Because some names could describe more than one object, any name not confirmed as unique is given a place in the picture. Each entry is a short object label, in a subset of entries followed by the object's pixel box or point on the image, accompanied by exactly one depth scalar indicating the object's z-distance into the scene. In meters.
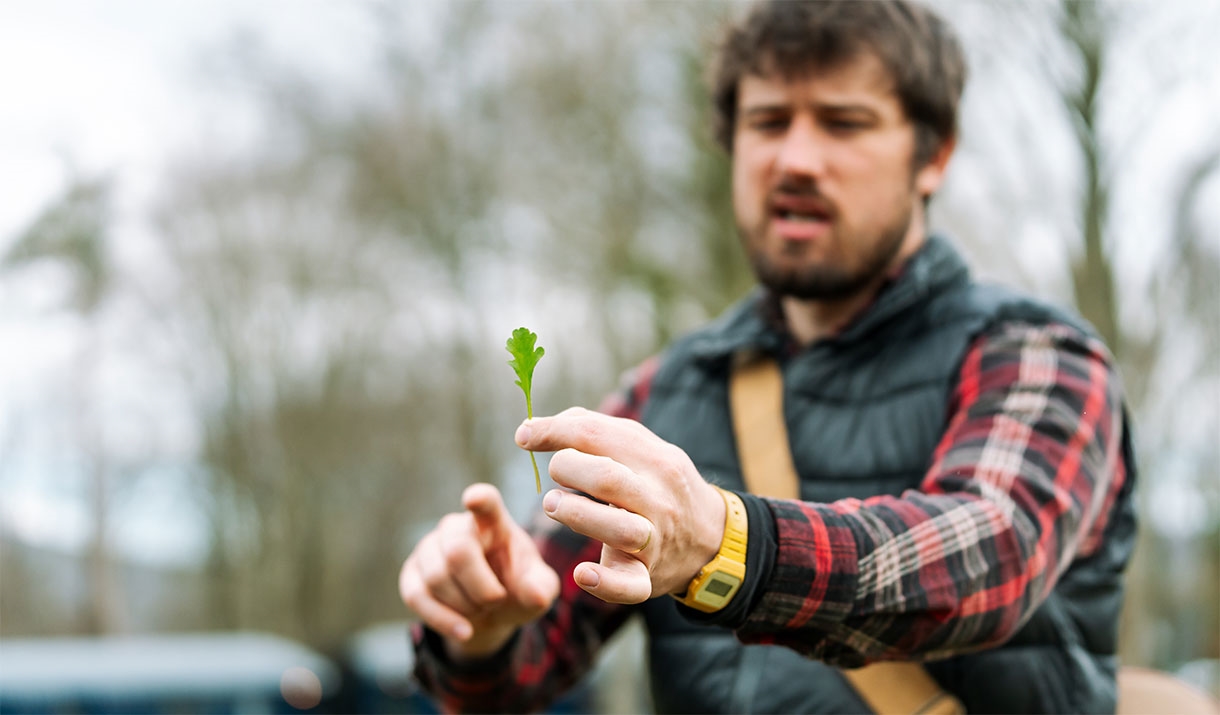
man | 1.46
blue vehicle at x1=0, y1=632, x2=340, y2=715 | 12.86
